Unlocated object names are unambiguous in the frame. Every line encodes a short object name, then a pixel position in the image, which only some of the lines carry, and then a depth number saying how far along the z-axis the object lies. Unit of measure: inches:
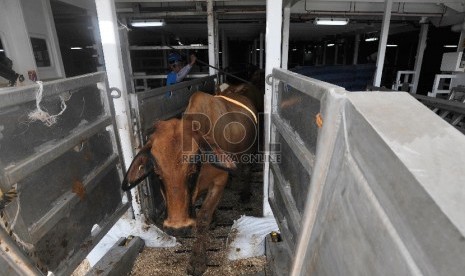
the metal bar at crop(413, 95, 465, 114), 136.3
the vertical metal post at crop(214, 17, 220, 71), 238.7
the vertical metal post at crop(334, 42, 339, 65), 706.2
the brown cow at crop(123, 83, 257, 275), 84.5
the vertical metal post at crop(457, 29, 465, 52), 301.6
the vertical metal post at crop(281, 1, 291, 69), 270.2
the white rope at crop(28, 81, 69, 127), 58.7
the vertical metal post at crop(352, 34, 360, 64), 555.0
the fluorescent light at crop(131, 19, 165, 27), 273.7
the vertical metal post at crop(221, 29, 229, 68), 451.1
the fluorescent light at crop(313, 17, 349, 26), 308.8
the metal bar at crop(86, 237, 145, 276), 92.5
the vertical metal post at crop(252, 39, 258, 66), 618.2
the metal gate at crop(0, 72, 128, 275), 50.9
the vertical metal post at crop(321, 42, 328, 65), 692.1
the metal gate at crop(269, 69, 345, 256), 42.4
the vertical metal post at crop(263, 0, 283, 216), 92.1
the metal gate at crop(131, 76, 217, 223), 100.4
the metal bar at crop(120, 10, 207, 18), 233.5
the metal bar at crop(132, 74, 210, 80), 237.9
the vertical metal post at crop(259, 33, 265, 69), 423.2
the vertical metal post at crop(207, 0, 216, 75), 217.5
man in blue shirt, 209.9
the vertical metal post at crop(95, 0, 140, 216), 89.6
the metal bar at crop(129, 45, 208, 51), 214.5
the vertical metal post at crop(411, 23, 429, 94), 370.7
